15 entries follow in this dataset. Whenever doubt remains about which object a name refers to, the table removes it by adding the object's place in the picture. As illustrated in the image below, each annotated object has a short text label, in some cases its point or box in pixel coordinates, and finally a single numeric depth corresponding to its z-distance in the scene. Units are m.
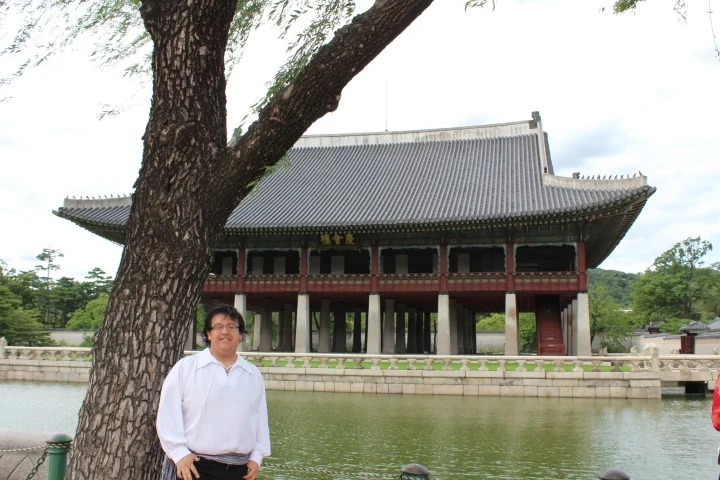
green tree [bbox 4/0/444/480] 4.56
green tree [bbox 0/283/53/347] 39.06
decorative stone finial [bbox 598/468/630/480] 4.19
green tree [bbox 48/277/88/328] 62.08
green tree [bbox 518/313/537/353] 57.47
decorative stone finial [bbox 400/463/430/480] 4.50
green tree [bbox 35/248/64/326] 61.19
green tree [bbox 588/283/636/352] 56.81
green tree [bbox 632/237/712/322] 62.47
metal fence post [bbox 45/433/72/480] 5.65
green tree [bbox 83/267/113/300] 64.18
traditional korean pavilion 27.41
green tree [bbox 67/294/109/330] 53.89
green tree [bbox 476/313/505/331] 68.81
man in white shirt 3.87
